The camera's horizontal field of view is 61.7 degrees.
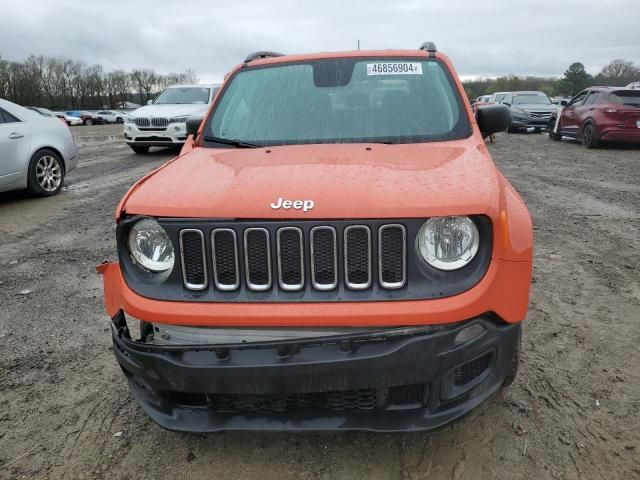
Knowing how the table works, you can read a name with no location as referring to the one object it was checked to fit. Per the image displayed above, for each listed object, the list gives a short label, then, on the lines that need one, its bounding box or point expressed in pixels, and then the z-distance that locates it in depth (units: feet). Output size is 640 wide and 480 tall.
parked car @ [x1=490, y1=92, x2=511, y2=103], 74.66
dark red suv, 43.47
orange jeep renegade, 6.66
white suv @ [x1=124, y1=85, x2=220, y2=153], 42.55
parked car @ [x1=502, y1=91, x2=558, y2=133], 65.46
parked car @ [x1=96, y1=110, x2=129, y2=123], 178.70
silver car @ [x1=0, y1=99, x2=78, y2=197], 24.52
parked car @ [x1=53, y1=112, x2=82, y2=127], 164.45
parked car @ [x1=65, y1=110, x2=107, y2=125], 175.11
